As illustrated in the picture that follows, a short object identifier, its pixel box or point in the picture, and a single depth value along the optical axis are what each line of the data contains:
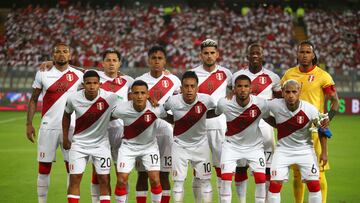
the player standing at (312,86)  16.73
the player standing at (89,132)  15.82
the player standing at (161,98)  16.77
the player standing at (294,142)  15.43
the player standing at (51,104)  17.09
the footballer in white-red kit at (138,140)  15.87
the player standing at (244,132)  16.05
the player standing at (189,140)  16.39
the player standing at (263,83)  17.42
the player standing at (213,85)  17.45
